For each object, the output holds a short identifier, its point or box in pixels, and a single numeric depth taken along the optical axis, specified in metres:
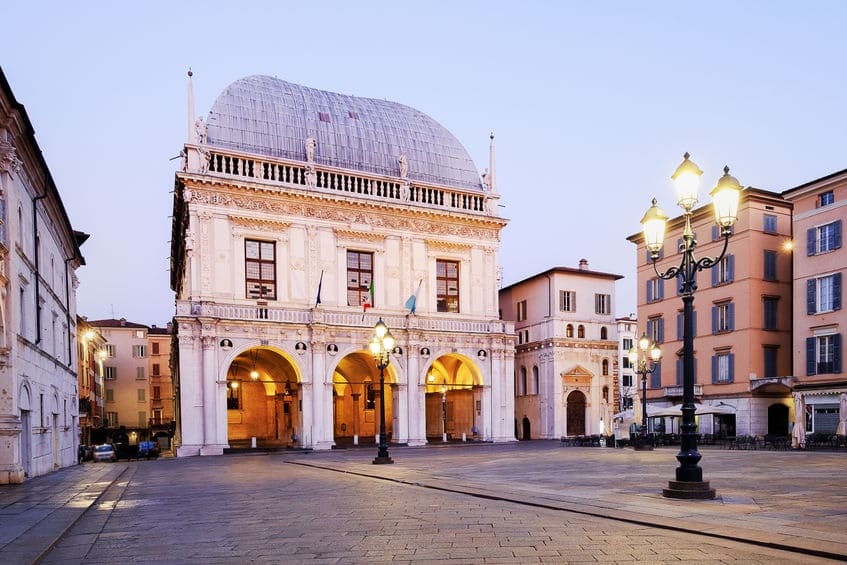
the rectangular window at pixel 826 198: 40.75
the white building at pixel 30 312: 20.47
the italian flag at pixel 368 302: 43.44
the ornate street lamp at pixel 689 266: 13.47
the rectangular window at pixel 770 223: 46.47
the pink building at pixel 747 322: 45.06
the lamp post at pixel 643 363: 31.48
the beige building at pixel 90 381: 65.19
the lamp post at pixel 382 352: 26.83
